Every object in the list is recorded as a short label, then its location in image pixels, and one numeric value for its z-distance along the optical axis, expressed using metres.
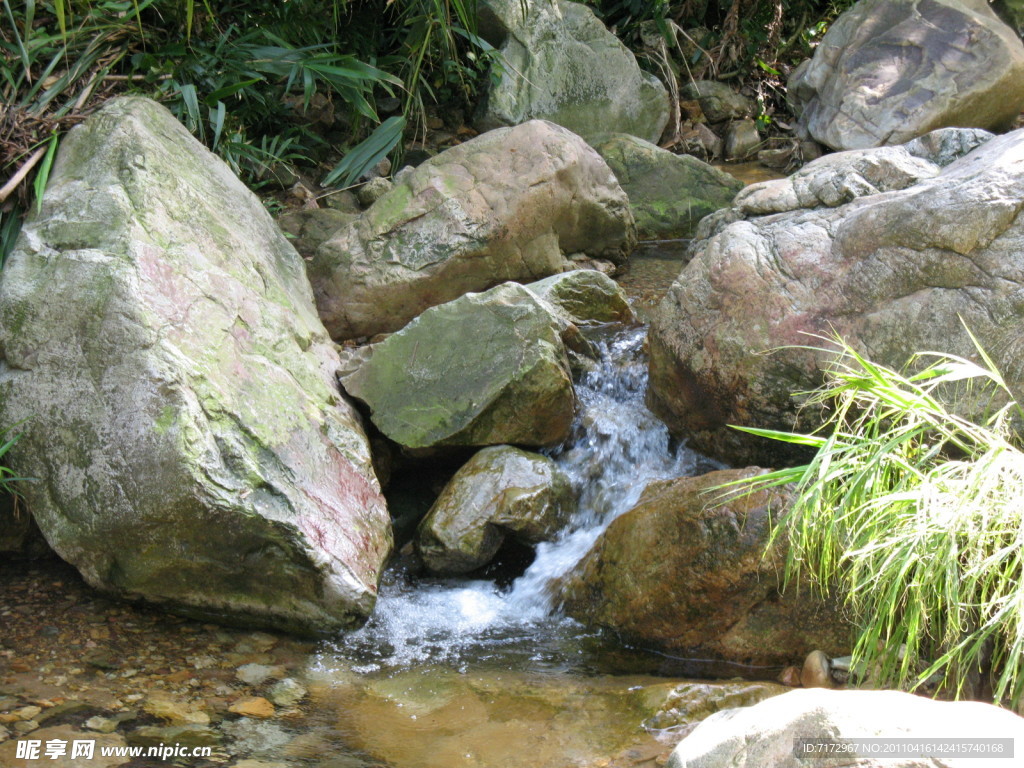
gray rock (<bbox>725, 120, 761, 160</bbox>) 7.71
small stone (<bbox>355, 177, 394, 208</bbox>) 5.84
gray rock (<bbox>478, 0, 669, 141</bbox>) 6.86
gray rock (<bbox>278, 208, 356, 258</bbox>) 5.32
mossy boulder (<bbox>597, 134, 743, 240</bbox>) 6.14
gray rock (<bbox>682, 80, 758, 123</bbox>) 8.05
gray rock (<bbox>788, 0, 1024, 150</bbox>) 6.51
